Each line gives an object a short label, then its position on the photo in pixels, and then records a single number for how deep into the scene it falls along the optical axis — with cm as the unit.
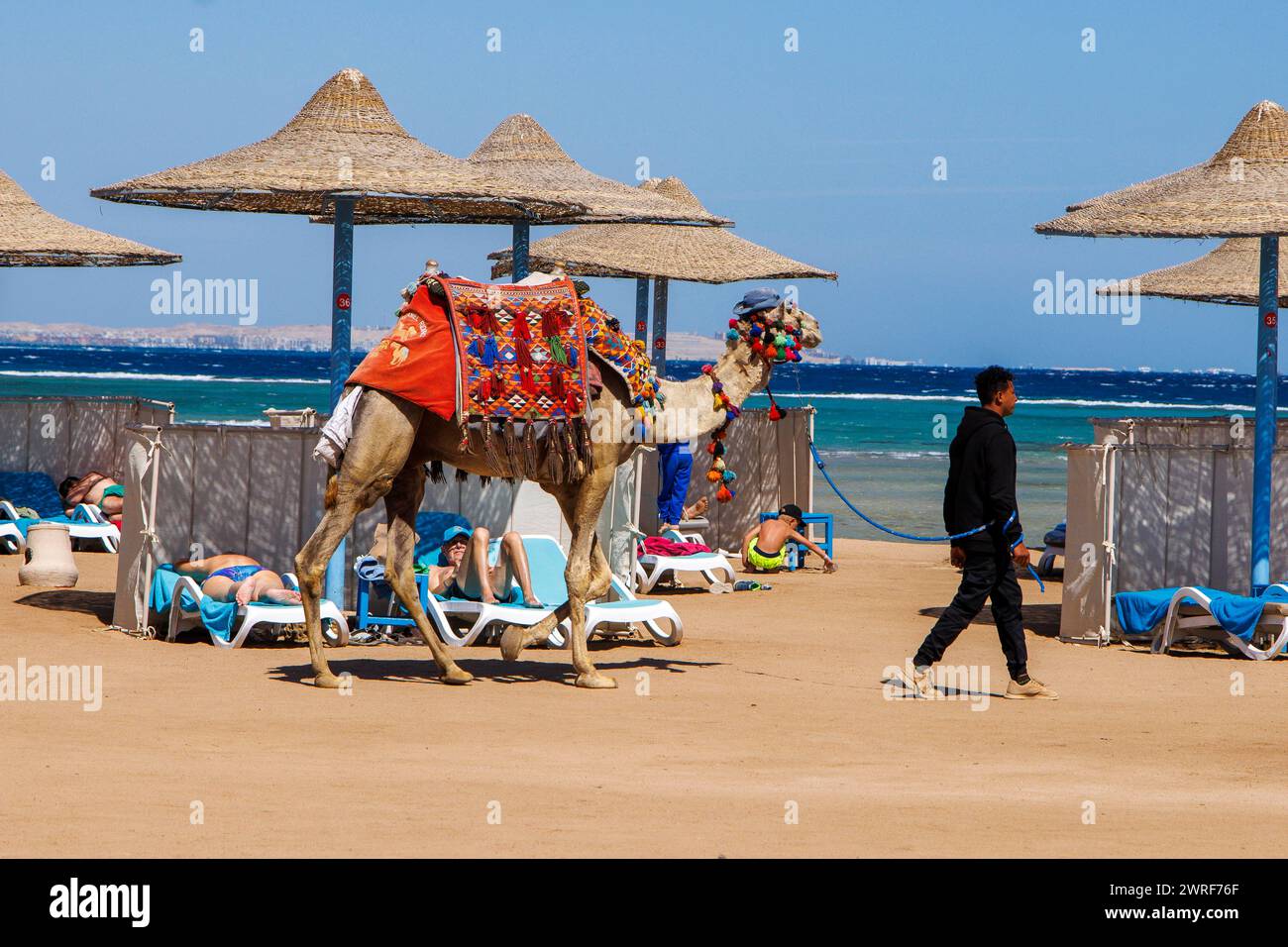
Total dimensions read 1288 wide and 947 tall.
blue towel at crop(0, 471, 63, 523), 1752
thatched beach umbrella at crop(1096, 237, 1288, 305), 1739
